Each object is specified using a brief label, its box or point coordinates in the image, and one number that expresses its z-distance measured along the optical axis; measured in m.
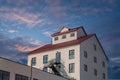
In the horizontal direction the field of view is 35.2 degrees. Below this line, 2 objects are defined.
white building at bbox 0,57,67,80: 33.83
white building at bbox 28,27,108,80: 50.87
